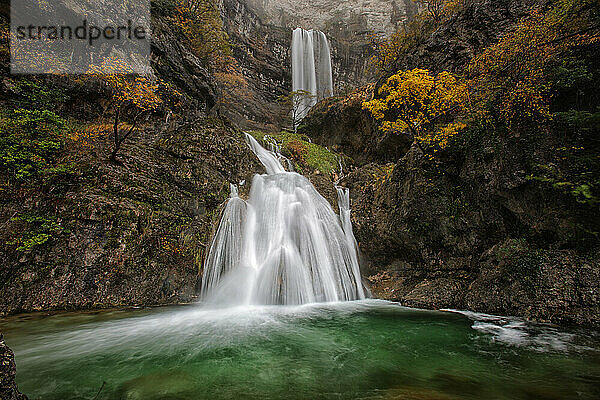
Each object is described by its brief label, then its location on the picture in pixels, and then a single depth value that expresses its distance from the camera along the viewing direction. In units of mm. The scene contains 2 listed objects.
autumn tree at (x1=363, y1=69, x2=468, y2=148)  7289
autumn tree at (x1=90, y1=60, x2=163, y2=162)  7573
